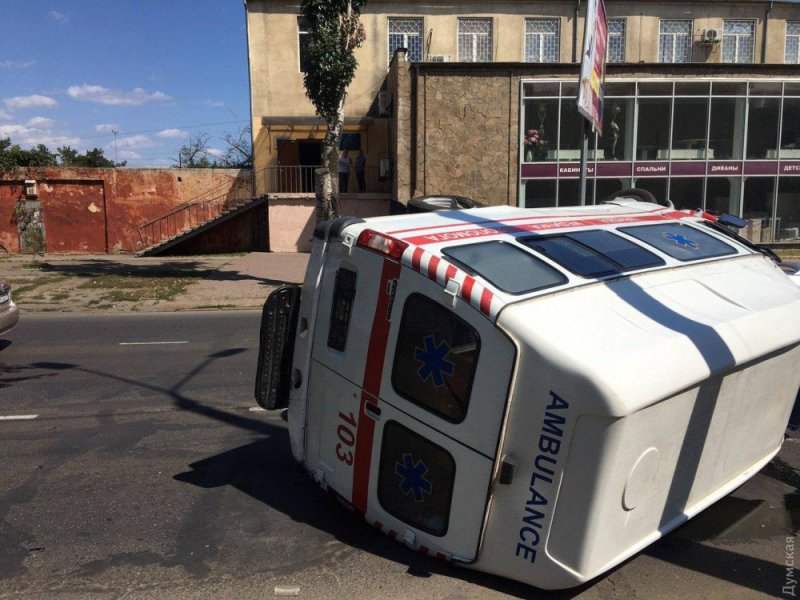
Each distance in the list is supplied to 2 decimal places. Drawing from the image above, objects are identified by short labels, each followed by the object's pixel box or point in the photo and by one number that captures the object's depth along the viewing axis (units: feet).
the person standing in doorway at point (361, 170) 86.02
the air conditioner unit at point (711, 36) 95.45
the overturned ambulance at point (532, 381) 10.30
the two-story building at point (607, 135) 75.72
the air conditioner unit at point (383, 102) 88.58
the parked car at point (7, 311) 31.78
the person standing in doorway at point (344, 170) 85.81
